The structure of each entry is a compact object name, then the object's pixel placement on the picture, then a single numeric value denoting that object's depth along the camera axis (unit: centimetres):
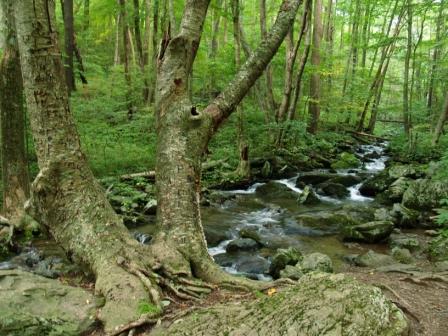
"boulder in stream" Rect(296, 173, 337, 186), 1268
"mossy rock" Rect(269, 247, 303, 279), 614
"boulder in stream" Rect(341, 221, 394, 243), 779
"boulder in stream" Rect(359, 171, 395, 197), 1185
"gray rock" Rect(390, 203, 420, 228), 873
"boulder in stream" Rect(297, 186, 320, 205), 1087
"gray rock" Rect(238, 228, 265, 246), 773
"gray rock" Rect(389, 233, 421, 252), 731
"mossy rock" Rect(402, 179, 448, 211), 969
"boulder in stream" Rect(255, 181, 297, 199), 1135
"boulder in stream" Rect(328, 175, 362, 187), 1248
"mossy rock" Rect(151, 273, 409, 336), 267
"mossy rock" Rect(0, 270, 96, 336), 297
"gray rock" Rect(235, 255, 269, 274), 641
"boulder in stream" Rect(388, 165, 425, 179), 1258
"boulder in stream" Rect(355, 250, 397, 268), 636
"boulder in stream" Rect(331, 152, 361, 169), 1542
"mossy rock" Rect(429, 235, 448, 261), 628
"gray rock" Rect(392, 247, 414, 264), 651
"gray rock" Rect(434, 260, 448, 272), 517
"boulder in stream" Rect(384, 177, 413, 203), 1086
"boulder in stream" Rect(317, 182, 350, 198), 1163
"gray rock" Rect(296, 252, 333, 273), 587
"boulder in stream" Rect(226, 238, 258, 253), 731
